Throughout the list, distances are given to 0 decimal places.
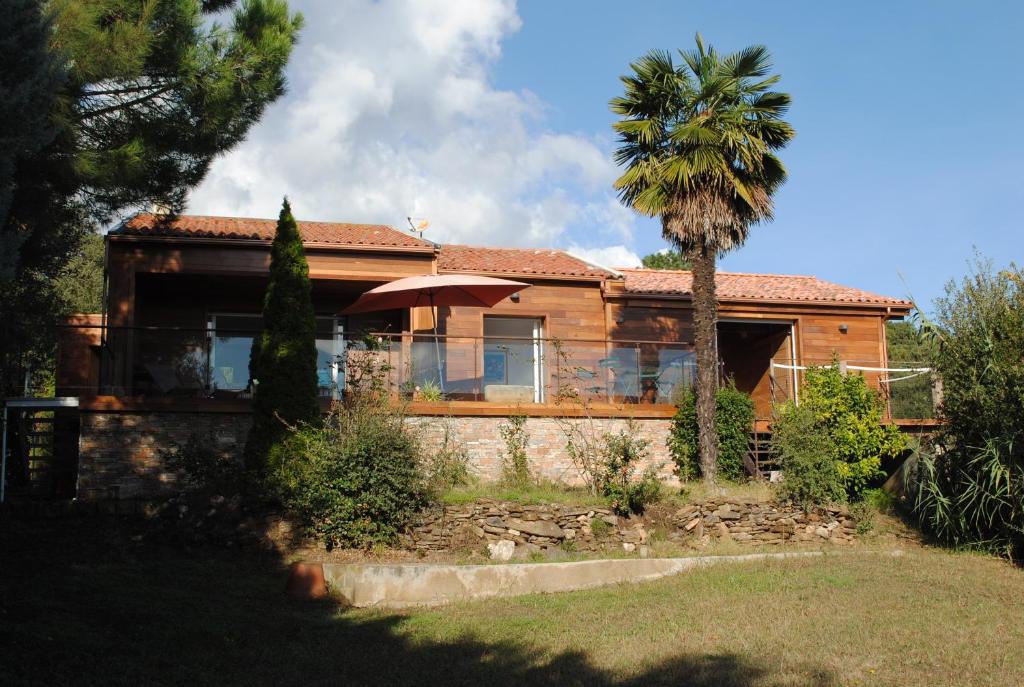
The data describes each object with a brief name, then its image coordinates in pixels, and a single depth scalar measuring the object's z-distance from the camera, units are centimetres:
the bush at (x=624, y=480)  1406
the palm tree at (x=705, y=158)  1563
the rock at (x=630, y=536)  1380
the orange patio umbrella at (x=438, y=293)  1631
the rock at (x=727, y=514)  1439
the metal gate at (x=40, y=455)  1581
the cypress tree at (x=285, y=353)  1338
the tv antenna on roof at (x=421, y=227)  2033
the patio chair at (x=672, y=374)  1703
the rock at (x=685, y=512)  1426
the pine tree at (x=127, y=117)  1161
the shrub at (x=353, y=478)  1262
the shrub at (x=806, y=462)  1488
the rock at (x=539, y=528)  1344
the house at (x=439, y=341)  1484
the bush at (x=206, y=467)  1308
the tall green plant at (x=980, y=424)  1307
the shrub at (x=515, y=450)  1523
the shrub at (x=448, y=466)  1407
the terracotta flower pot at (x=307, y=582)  1117
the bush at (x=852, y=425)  1569
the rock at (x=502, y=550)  1305
